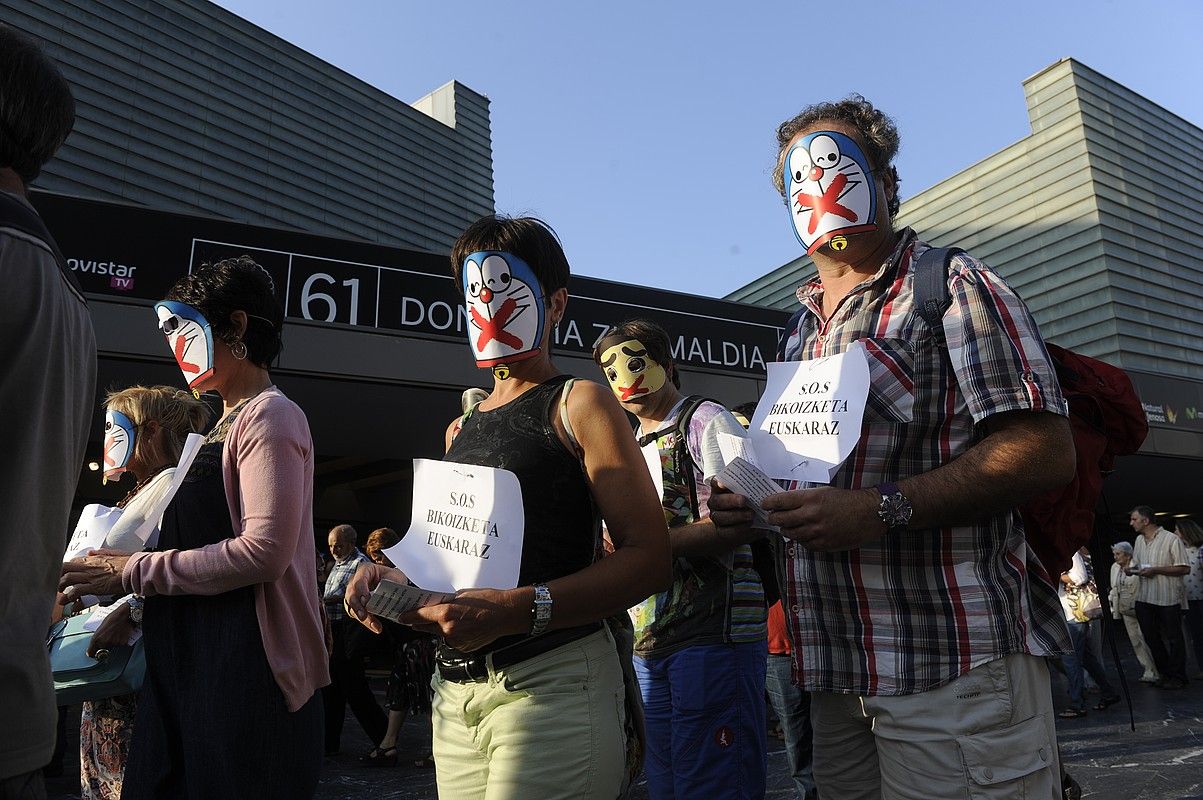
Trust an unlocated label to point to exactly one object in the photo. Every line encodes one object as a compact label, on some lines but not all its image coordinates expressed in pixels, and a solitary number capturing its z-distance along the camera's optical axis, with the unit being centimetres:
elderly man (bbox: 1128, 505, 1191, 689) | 890
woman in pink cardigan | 199
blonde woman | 252
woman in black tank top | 155
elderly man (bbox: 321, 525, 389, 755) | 655
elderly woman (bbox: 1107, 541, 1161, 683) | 925
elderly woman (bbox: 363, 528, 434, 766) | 611
